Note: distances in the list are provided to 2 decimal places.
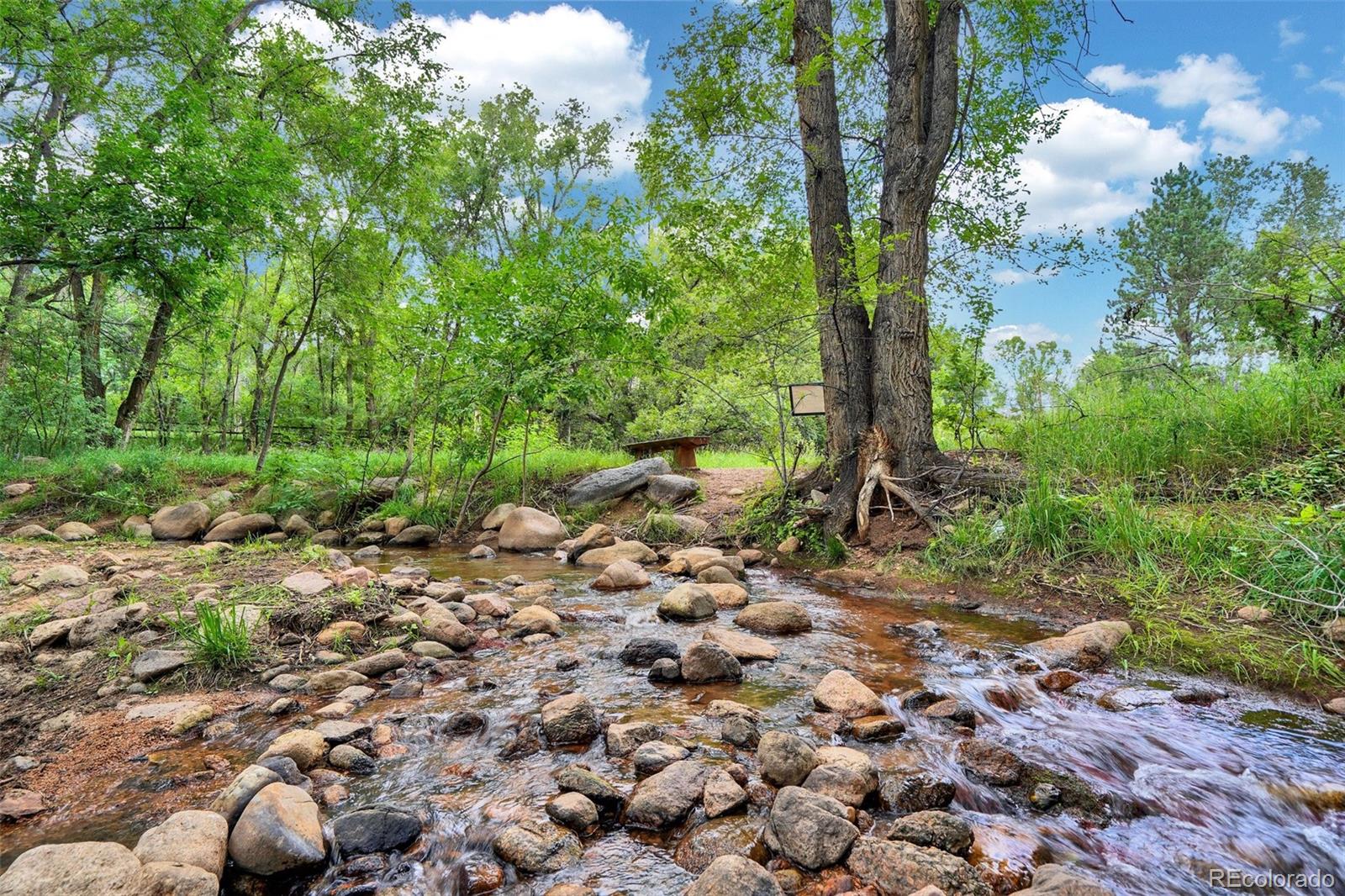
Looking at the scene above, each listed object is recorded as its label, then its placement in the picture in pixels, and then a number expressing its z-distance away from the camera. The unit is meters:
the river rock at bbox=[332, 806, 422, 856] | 1.88
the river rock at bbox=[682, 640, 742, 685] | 3.25
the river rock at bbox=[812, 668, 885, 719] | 2.77
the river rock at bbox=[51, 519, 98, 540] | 8.16
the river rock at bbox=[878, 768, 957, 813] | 2.05
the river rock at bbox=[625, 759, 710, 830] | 1.99
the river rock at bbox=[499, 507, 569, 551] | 8.32
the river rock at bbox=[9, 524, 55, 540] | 7.91
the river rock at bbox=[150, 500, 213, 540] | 8.98
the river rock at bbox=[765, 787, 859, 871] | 1.77
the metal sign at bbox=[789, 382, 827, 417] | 7.18
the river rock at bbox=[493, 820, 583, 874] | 1.82
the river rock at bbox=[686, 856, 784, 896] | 1.58
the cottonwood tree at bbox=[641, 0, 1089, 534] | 6.25
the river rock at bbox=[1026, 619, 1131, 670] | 3.30
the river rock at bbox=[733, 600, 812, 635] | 4.15
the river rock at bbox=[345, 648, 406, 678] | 3.39
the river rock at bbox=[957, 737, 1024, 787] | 2.21
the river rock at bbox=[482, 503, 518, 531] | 9.12
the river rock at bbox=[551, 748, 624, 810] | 2.09
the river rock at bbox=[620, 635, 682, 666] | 3.57
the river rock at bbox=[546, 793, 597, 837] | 1.99
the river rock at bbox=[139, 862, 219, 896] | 1.56
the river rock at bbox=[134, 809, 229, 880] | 1.69
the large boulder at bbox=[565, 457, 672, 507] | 9.85
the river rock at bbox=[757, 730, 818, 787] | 2.16
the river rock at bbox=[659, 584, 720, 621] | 4.51
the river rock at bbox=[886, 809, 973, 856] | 1.80
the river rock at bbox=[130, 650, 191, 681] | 3.16
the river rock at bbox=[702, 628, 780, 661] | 3.59
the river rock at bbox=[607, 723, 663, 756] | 2.46
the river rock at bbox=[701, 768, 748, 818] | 2.02
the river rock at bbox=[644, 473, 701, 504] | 9.33
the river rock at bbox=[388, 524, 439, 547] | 8.73
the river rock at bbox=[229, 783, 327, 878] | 1.75
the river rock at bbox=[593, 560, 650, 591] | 5.72
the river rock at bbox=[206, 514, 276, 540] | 8.90
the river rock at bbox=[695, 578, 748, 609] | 4.94
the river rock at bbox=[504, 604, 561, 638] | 4.21
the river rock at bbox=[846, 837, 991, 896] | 1.63
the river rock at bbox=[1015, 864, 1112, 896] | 1.53
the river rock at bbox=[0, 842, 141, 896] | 1.47
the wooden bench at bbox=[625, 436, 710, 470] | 11.77
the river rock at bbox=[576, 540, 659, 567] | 6.91
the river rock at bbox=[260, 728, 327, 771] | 2.36
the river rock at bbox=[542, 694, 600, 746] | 2.59
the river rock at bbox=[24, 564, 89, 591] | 4.88
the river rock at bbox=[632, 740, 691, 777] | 2.29
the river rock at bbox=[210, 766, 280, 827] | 1.93
